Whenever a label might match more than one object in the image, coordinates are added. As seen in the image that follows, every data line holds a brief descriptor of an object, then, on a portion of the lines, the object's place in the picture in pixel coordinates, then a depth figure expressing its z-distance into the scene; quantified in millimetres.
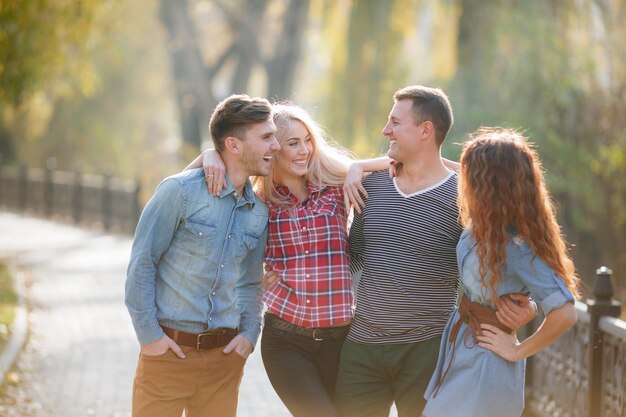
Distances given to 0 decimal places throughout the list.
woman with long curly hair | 7339
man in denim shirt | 8242
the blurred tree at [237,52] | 50962
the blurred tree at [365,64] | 35349
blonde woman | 8781
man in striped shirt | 8678
